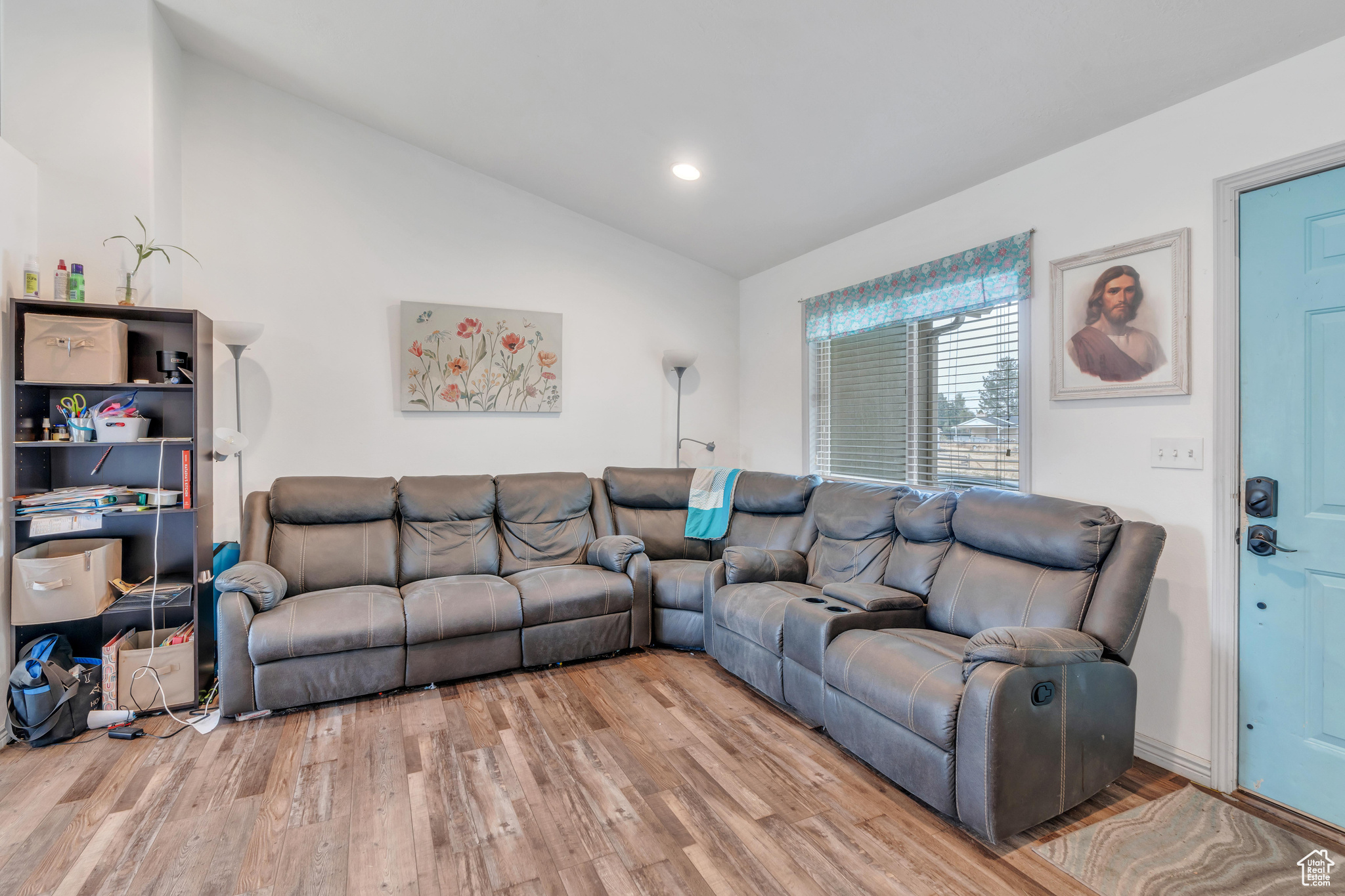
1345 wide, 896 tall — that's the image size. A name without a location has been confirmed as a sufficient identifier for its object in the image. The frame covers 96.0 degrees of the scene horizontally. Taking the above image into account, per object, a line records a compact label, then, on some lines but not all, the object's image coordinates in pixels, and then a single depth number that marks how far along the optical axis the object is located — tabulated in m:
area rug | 1.66
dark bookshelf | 2.69
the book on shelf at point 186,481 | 2.75
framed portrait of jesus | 2.23
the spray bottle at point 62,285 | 2.56
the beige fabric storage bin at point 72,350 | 2.47
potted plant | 2.71
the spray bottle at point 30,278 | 2.50
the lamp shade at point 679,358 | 4.25
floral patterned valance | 2.79
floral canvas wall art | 3.81
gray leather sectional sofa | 1.87
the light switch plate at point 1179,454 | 2.18
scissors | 2.65
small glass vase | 2.70
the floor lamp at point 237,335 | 3.06
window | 2.93
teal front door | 1.90
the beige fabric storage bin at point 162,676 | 2.59
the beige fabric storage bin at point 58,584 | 2.42
